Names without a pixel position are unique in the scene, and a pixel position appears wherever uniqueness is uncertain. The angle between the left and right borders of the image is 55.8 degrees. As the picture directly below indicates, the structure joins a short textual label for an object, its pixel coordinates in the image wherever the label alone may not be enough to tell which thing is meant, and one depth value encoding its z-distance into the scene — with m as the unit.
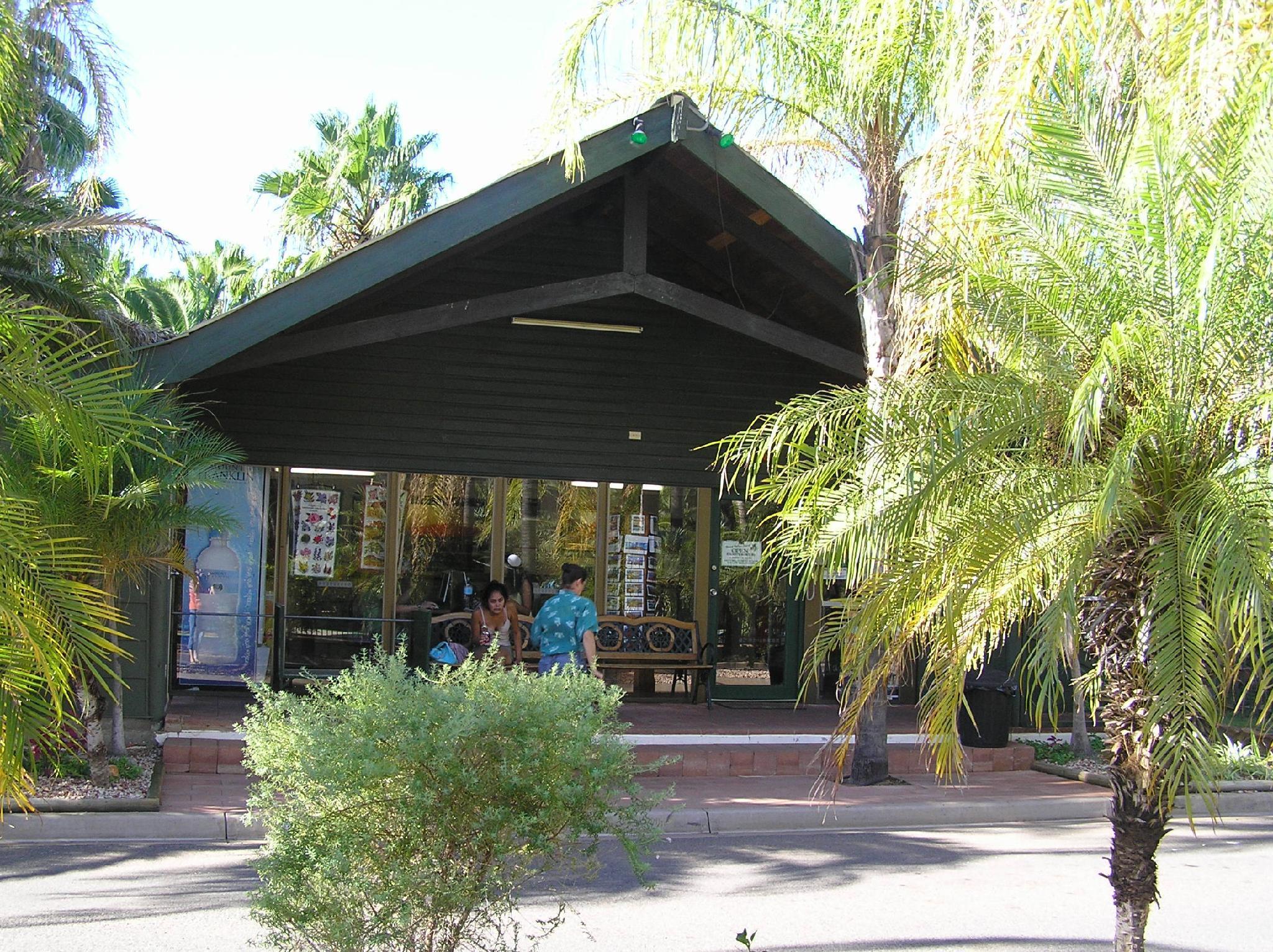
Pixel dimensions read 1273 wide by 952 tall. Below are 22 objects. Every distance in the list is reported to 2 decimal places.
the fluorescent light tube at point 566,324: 12.81
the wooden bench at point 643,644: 13.50
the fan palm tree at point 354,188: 24.58
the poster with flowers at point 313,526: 13.65
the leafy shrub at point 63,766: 8.85
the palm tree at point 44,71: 6.88
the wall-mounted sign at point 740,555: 14.20
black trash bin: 11.45
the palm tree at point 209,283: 35.00
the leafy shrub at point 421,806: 4.15
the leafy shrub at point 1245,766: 10.78
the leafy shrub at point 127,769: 9.15
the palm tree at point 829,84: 8.32
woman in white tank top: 11.59
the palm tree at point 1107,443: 4.65
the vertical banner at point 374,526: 13.84
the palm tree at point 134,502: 7.82
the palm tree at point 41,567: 4.30
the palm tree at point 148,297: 31.20
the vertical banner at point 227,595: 12.75
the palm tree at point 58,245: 8.73
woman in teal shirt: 9.25
